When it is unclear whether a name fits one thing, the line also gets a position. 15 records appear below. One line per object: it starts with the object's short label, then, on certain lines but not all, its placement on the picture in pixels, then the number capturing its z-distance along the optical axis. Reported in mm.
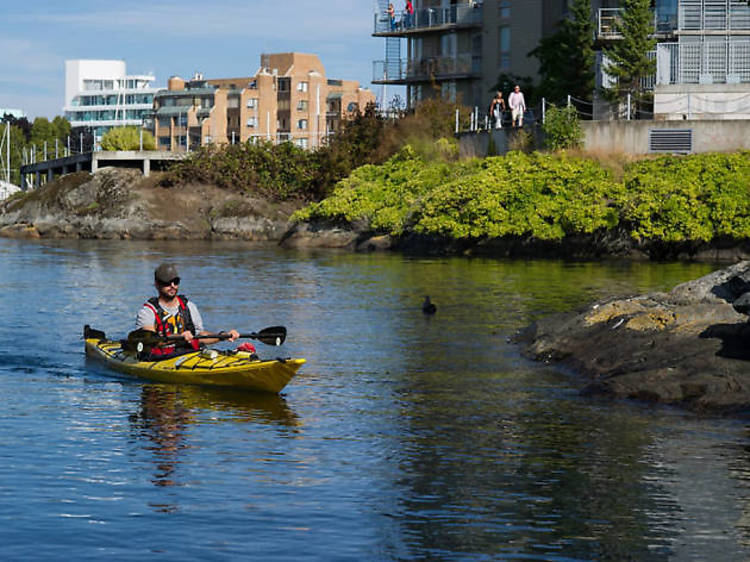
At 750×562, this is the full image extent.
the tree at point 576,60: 54844
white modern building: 181125
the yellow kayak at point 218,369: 16422
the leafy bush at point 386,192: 55000
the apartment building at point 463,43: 67438
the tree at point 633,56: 48812
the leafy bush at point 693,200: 44844
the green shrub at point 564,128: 49125
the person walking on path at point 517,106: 52906
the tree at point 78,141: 159125
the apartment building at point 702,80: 48438
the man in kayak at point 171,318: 17438
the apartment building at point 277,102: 132875
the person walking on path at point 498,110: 53938
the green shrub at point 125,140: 91875
